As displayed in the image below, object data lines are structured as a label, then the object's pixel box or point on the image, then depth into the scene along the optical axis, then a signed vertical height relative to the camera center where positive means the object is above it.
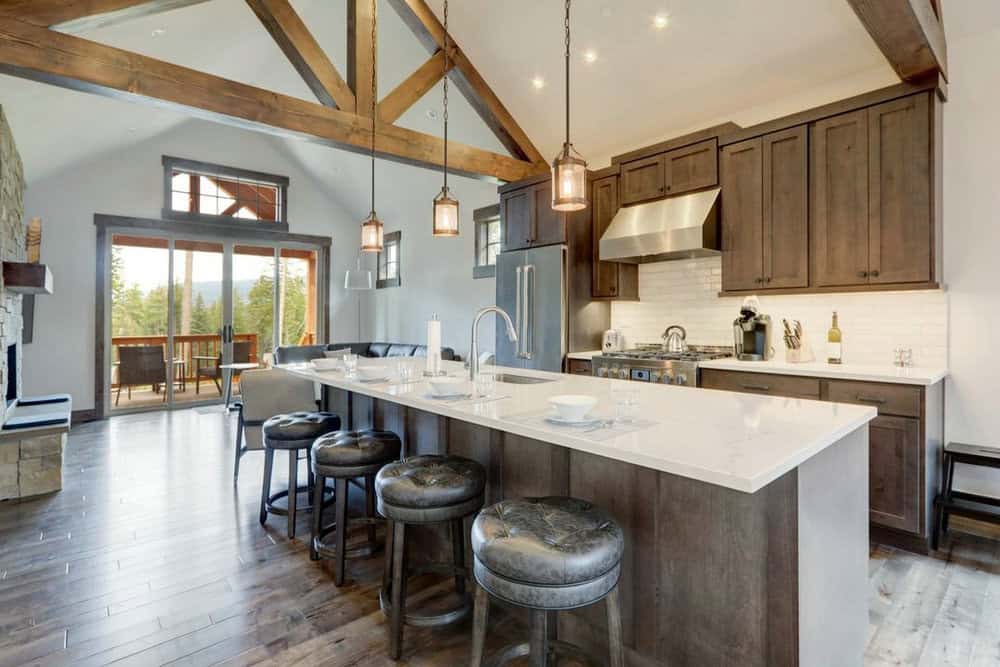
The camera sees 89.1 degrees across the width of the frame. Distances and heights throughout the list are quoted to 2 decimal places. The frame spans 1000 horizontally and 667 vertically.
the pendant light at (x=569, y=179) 2.15 +0.65
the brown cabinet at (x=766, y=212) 3.39 +0.83
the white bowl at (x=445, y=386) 2.02 -0.22
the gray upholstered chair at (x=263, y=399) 3.63 -0.49
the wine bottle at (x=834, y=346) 3.36 -0.10
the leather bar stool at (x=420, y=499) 1.76 -0.59
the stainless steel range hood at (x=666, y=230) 3.73 +0.78
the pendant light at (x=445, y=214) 3.00 +0.69
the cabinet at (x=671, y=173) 3.84 +1.27
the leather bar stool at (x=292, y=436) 2.80 -0.58
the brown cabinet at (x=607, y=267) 4.55 +0.58
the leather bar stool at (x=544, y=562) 1.25 -0.58
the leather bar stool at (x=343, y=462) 2.31 -0.60
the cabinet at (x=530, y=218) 4.63 +1.08
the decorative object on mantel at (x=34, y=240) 4.51 +0.81
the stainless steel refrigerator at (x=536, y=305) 4.51 +0.24
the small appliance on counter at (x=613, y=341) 4.64 -0.09
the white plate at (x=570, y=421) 1.52 -0.27
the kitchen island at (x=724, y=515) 1.29 -0.55
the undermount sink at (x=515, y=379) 2.68 -0.26
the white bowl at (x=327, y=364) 3.08 -0.21
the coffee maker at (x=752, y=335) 3.60 -0.03
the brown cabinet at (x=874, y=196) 2.91 +0.82
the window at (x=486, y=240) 6.36 +1.15
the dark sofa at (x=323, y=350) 6.83 -0.28
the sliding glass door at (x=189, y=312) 6.55 +0.27
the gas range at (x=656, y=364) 3.55 -0.25
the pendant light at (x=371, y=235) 3.40 +0.64
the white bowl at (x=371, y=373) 2.64 -0.23
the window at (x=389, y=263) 8.04 +1.11
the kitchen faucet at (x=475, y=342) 2.31 -0.05
